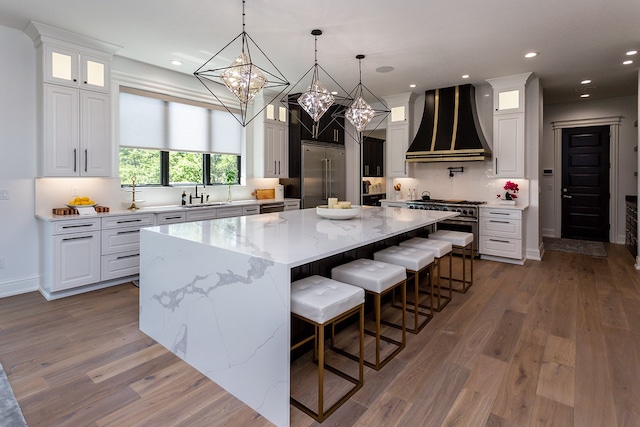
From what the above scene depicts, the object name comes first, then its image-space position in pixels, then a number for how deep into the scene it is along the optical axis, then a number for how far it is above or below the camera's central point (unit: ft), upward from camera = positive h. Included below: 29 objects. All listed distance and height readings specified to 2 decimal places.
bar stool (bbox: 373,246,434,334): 9.12 -1.40
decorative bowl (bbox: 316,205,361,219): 10.59 -0.16
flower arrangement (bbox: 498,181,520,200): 18.08 +0.93
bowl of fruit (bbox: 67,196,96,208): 12.76 +0.17
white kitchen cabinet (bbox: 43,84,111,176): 12.12 +2.72
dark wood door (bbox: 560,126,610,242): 22.18 +1.59
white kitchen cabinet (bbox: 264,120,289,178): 19.99 +3.36
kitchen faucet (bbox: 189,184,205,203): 16.84 +0.47
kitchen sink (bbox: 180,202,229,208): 15.89 +0.17
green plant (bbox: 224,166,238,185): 19.06 +1.78
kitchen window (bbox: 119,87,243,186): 15.44 +3.27
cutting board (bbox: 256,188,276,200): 20.25 +0.80
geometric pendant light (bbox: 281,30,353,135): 11.63 +3.61
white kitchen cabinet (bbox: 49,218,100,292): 11.87 -1.65
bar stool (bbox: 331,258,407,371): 7.52 -1.58
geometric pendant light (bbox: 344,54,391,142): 13.56 +3.66
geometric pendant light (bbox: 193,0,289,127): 9.15 +3.43
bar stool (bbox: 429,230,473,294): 12.13 -1.08
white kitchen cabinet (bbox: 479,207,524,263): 16.86 -1.27
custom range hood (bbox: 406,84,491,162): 18.17 +4.22
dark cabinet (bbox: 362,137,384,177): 24.22 +3.62
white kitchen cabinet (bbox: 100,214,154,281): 13.06 -1.42
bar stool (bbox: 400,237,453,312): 10.66 -1.21
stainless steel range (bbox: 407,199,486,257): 17.85 -0.32
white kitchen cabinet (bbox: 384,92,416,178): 20.99 +4.57
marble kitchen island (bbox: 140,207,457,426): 5.85 -1.64
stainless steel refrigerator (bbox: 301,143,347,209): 21.25 +2.17
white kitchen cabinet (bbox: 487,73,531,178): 17.35 +4.14
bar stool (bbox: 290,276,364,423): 5.94 -1.76
